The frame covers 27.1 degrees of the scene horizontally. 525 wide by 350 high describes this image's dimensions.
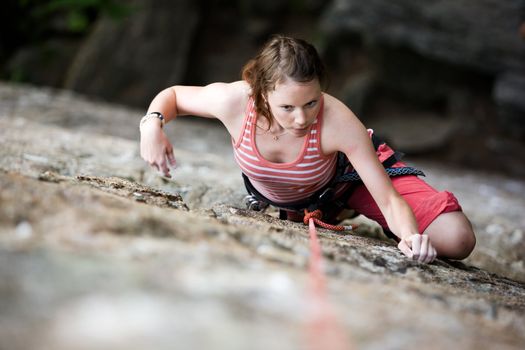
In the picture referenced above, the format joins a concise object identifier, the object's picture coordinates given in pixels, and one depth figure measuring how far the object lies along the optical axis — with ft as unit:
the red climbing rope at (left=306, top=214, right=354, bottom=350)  6.63
